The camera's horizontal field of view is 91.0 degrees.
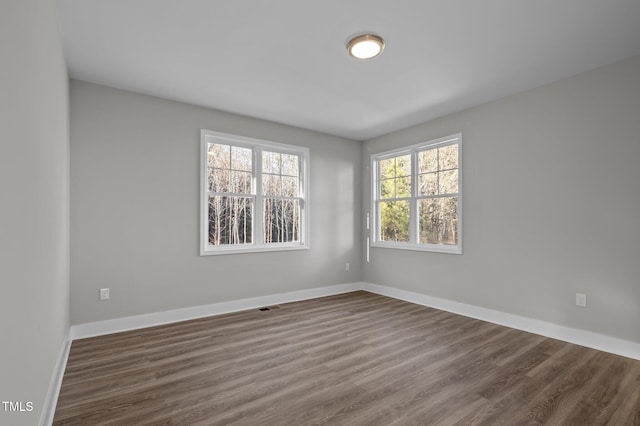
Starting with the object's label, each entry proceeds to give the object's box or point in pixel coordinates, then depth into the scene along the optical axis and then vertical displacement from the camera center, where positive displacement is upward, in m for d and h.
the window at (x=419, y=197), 4.39 +0.28
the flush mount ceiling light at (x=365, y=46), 2.58 +1.44
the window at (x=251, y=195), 4.21 +0.31
